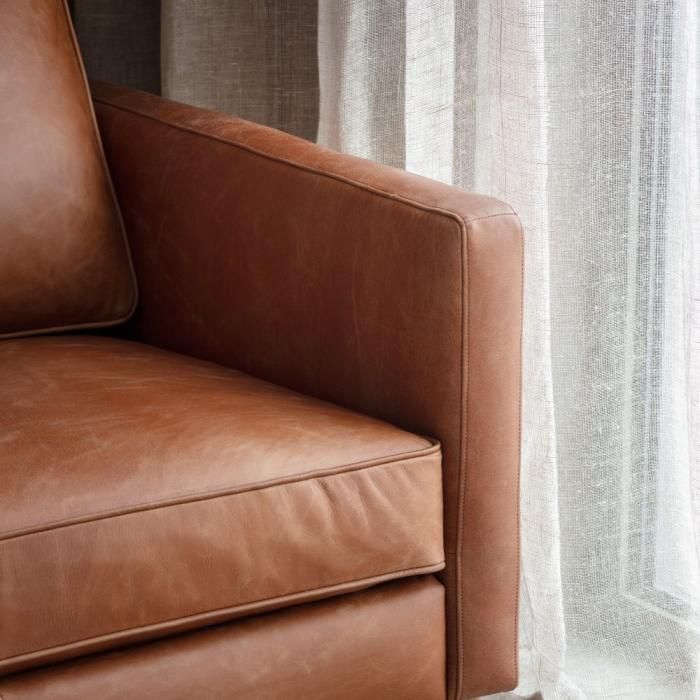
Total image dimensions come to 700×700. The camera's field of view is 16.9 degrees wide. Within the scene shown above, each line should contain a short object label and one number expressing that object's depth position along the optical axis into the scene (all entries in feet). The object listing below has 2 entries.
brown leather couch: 7.05
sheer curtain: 7.87
